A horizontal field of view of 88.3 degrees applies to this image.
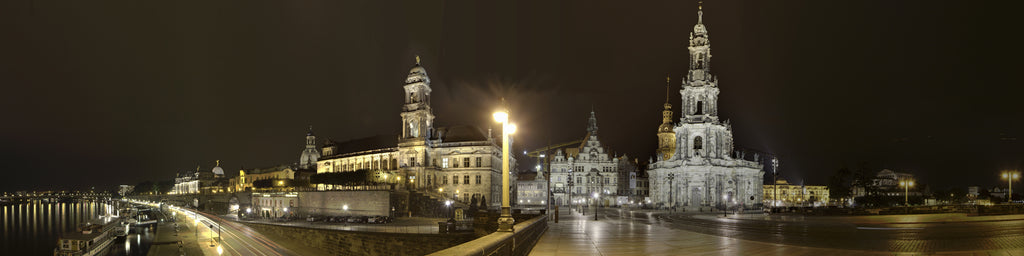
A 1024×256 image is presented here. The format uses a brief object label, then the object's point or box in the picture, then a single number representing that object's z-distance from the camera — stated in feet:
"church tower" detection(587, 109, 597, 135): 422.41
